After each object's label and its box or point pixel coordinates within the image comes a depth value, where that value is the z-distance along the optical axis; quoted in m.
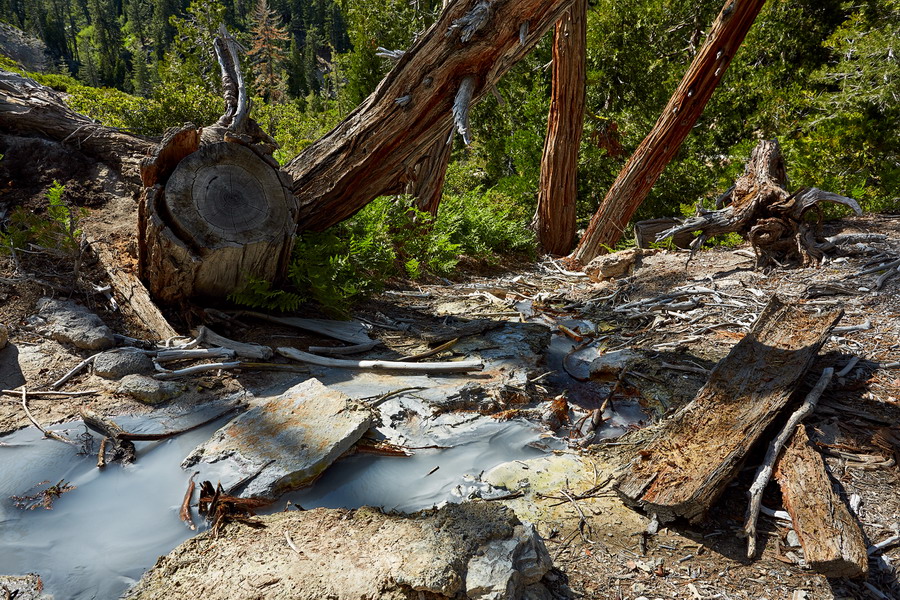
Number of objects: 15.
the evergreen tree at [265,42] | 32.31
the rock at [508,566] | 1.61
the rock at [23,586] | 1.76
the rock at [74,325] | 3.21
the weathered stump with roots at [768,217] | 4.80
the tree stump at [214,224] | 3.53
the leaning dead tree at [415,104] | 3.97
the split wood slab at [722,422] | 2.09
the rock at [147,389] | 2.88
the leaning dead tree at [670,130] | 6.80
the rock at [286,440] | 2.32
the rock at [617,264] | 6.09
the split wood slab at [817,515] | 1.70
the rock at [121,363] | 3.00
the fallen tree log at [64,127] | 4.88
